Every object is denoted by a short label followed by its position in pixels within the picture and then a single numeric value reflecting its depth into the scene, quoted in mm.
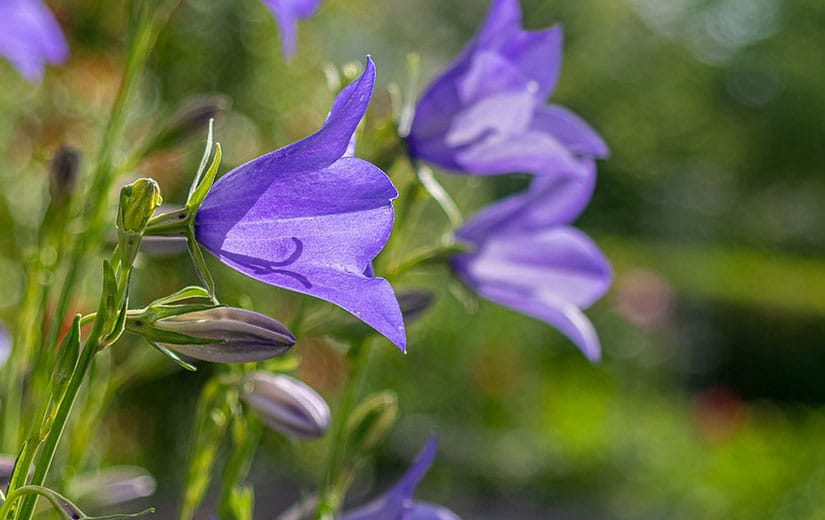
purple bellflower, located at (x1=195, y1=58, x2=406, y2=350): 305
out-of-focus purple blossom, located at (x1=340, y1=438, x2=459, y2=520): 344
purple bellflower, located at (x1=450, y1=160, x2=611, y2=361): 407
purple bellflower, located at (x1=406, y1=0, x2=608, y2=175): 379
